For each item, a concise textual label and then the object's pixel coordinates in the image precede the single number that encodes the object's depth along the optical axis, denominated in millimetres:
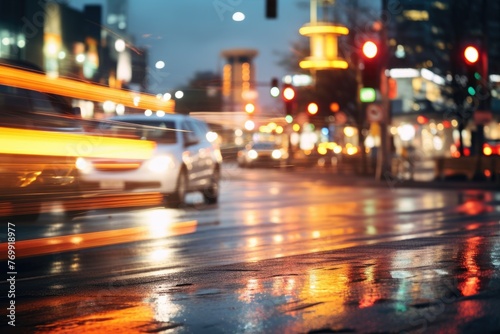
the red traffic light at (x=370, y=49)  23281
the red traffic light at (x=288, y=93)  35644
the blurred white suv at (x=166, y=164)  14891
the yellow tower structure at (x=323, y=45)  32906
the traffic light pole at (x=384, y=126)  34375
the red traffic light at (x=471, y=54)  22047
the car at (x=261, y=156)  55312
